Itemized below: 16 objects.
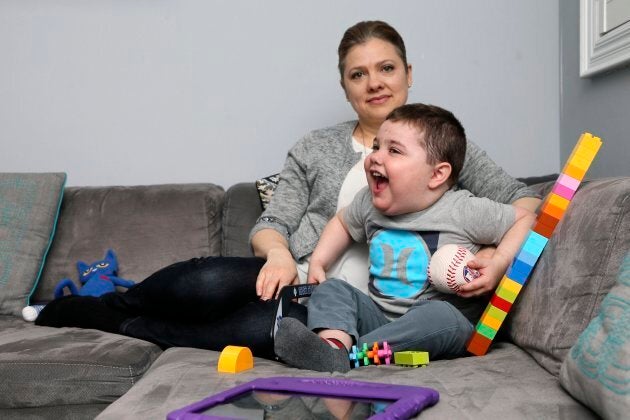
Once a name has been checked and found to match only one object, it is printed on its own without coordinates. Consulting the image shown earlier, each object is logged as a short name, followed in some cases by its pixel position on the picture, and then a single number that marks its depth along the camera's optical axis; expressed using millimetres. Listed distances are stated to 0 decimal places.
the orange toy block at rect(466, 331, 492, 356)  1407
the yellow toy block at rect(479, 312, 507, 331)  1389
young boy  1386
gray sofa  1051
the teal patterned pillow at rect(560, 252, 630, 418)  898
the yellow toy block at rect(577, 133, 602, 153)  1354
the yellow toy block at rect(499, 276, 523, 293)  1374
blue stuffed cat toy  2078
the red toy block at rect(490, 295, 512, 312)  1386
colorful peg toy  1343
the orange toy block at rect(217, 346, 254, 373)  1280
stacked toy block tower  1367
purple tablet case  964
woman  1572
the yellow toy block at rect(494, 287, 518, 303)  1379
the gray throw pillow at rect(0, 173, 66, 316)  2098
